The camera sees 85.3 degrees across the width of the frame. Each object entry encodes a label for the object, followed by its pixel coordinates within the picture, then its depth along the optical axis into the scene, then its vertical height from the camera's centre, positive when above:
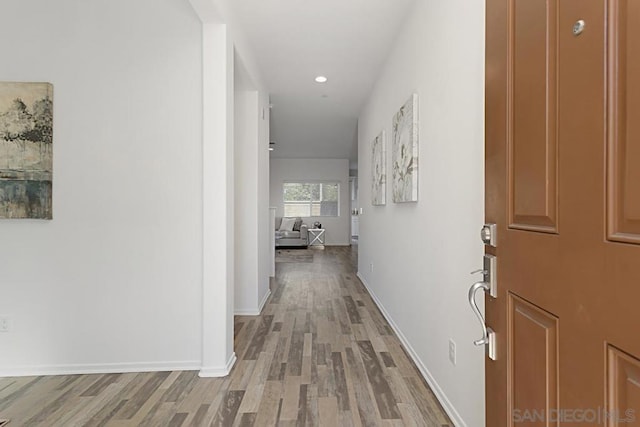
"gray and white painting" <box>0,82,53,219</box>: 2.39 +0.43
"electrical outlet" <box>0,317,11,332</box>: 2.41 -0.81
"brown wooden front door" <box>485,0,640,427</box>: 0.55 +0.01
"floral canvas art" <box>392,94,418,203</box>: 2.50 +0.47
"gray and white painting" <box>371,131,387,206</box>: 3.64 +0.46
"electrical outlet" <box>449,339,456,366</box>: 1.83 -0.75
